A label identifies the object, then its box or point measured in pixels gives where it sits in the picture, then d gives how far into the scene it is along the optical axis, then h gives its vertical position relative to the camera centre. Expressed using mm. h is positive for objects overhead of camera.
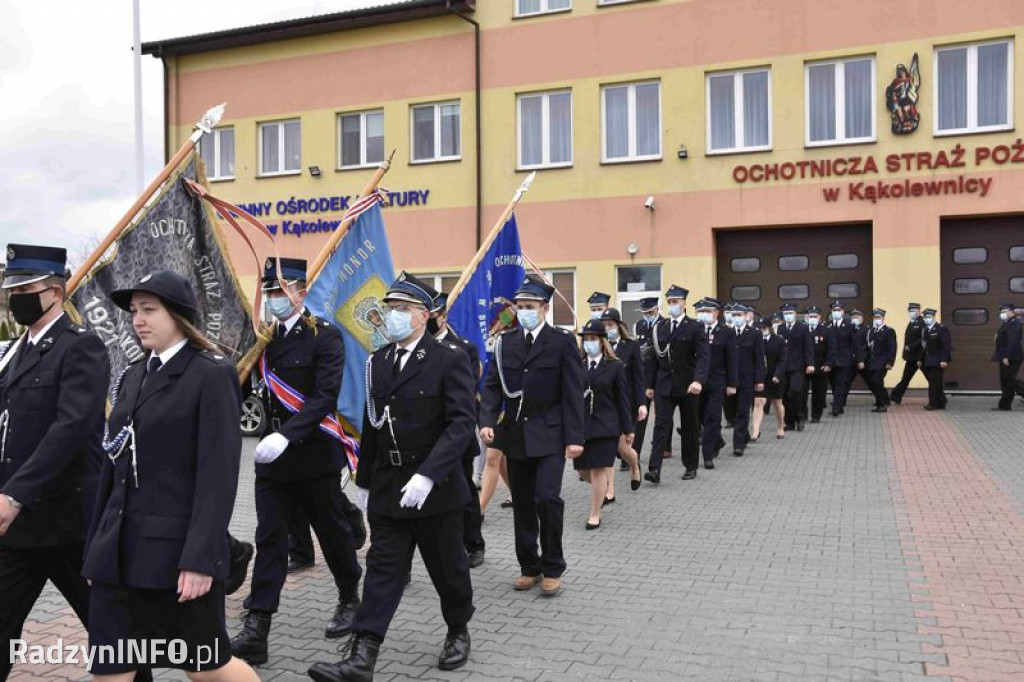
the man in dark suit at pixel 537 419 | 6406 -672
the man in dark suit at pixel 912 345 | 18438 -463
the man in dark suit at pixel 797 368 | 15805 -783
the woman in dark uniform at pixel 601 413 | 8664 -851
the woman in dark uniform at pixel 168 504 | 3400 -663
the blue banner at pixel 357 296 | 6973 +245
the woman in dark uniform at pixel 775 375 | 15094 -853
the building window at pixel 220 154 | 25406 +4853
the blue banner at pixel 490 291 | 9212 +366
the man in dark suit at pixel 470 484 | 7227 -1289
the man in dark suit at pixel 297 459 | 5250 -785
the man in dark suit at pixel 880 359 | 18203 -734
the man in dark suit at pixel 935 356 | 17922 -671
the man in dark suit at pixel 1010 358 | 17578 -722
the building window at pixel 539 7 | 21562 +7565
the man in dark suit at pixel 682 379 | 11172 -677
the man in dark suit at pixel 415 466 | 4773 -747
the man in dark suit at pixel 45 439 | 4059 -499
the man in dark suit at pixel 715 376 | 12070 -692
